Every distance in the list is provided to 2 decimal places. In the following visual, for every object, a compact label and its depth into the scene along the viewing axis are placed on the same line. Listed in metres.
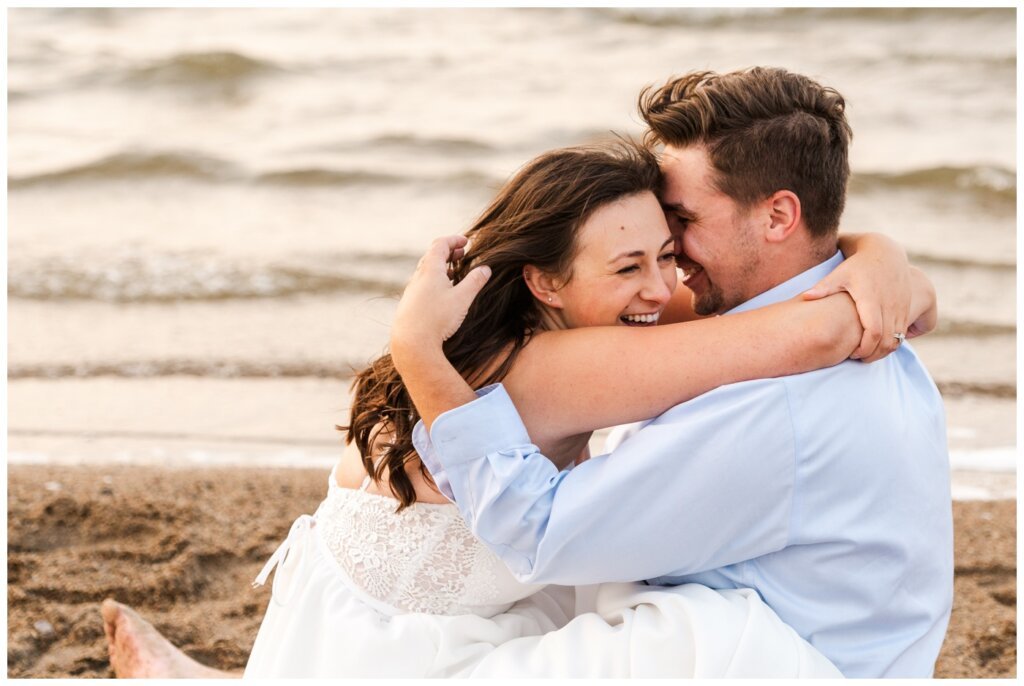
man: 2.44
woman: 2.77
